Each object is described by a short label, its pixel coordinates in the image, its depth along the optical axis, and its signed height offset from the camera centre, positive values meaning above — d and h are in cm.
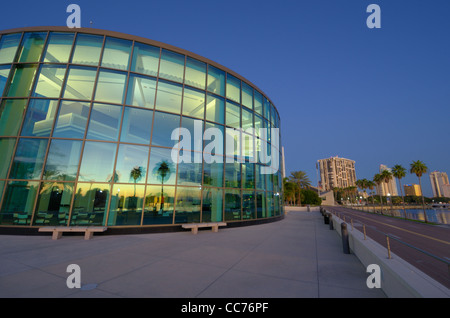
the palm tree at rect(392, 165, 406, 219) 5158 +825
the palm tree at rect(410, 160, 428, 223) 4322 +770
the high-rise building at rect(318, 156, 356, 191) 19512 +2791
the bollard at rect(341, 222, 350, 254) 727 -143
